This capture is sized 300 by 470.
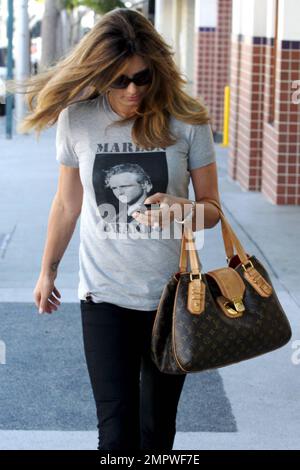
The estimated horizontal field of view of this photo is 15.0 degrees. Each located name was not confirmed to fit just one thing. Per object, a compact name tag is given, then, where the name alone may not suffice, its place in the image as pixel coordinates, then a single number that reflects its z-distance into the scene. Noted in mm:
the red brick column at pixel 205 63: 20016
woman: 3645
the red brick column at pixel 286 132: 11398
